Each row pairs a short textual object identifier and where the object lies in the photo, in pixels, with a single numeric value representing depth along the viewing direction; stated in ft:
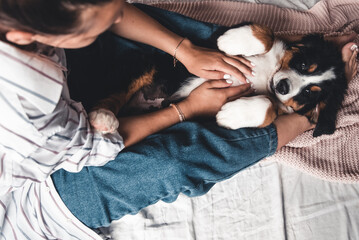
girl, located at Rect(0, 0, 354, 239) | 2.57
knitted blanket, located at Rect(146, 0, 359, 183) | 5.43
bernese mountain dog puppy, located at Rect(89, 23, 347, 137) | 4.40
